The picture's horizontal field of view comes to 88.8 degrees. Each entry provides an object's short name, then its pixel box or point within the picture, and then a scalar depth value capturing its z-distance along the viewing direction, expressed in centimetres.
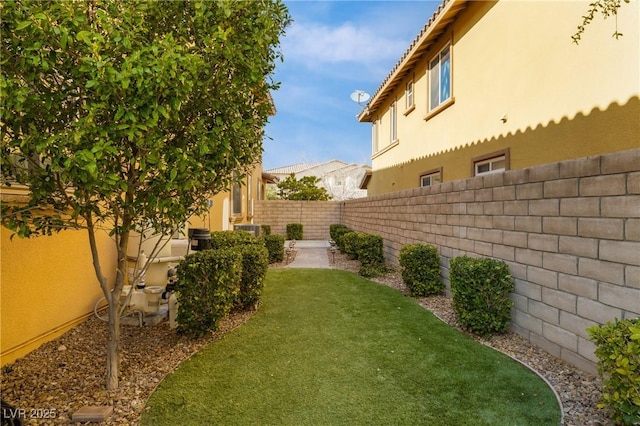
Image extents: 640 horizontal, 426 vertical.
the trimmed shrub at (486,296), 432
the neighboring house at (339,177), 3691
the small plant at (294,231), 1795
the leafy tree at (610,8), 308
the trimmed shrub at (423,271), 641
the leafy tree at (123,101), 229
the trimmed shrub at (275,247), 1049
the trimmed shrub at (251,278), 551
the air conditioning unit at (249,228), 1152
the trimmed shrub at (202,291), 411
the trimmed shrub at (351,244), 1051
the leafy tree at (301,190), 2286
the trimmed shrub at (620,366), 222
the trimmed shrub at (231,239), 650
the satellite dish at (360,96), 1706
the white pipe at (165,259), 526
